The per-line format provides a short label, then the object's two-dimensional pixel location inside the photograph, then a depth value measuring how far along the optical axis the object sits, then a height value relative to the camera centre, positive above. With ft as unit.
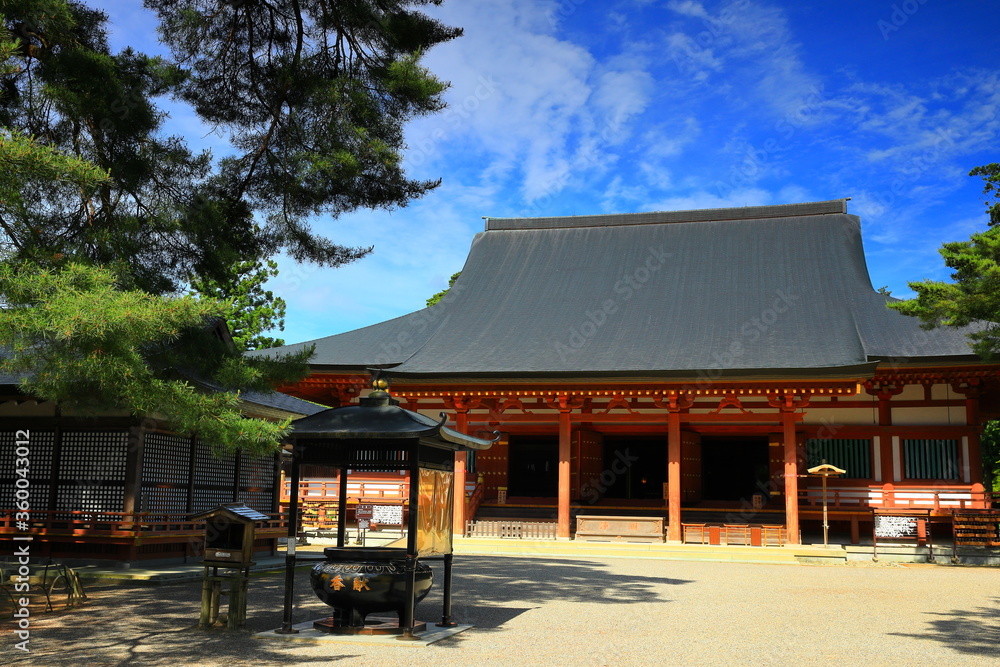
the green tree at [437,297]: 118.52 +24.07
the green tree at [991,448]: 115.55 +5.19
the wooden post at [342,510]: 29.30 -1.43
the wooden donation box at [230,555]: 25.71 -2.73
